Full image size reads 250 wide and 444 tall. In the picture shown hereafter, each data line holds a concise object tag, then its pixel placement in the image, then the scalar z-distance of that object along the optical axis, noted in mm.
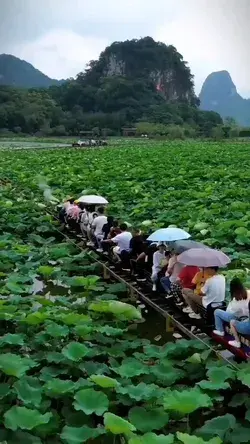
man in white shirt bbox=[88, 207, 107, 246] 8617
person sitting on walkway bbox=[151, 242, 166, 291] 6410
